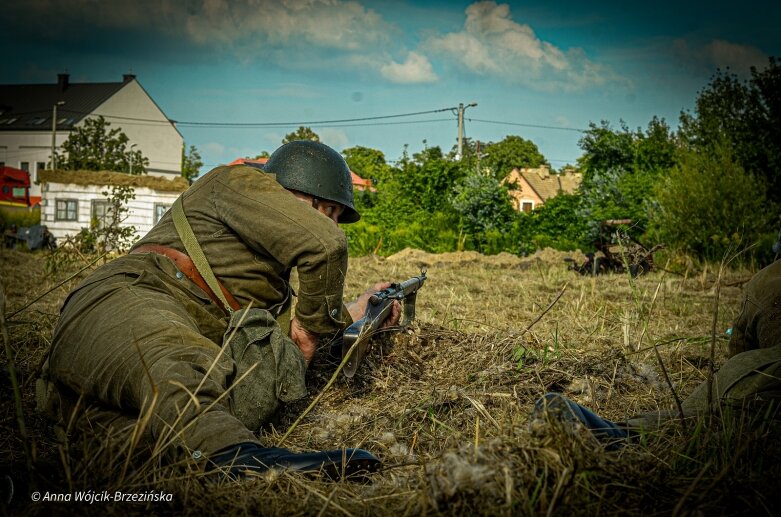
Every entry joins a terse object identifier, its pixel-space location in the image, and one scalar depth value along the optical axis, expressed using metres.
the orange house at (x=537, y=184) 69.00
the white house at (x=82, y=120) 55.91
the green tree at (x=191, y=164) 62.98
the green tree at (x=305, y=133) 50.91
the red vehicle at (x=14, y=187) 33.12
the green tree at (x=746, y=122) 19.22
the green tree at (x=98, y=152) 32.91
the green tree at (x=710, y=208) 15.93
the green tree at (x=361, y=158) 75.16
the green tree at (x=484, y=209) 22.72
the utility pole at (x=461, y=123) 37.59
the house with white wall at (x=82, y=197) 26.64
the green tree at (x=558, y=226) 22.19
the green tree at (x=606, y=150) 25.67
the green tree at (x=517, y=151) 81.22
